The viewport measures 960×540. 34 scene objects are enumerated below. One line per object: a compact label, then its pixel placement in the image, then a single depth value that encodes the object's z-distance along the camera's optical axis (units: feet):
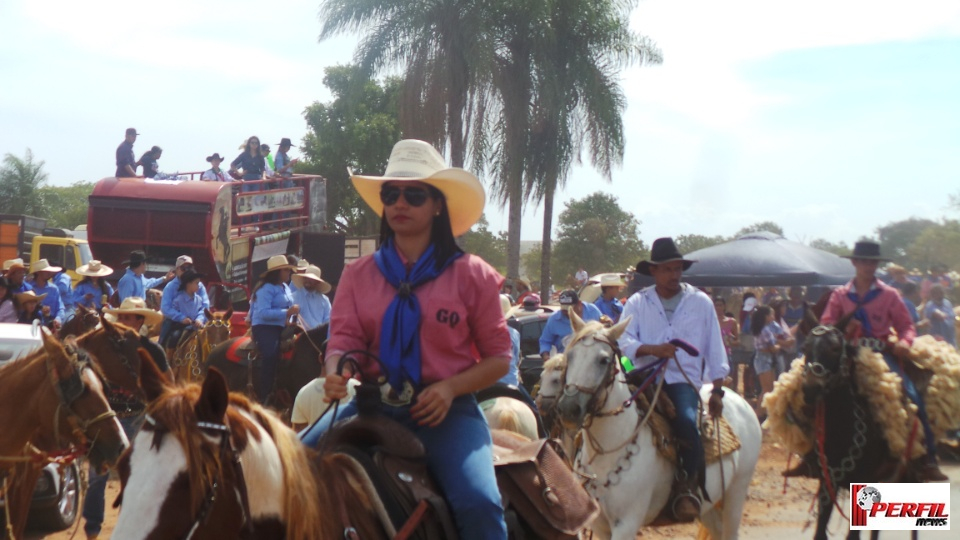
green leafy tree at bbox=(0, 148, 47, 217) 163.32
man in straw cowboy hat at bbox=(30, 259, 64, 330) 44.29
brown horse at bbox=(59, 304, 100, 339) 31.37
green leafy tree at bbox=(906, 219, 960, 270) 106.52
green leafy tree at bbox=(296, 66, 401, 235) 127.54
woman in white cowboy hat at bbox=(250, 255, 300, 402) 40.37
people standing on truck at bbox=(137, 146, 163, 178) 69.72
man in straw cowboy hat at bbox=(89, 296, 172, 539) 27.89
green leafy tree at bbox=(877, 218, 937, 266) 120.26
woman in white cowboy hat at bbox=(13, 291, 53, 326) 38.55
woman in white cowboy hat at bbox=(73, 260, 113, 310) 47.85
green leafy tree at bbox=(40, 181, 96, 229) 188.40
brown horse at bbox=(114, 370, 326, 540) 9.11
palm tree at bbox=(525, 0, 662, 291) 84.89
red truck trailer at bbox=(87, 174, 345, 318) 64.39
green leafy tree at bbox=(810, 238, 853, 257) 142.86
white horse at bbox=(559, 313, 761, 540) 22.44
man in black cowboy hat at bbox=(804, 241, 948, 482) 27.43
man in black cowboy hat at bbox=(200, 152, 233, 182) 70.90
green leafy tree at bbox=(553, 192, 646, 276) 126.00
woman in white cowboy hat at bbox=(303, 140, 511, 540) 11.47
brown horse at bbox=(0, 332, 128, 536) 19.93
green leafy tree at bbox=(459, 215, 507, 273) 139.03
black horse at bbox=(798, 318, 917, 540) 26.58
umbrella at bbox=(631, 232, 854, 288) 70.33
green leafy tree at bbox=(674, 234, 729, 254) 178.20
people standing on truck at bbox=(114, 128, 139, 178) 68.23
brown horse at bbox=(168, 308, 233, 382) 46.14
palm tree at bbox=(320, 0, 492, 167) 80.94
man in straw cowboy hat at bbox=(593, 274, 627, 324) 44.93
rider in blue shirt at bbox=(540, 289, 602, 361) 39.78
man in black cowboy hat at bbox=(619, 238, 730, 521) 23.06
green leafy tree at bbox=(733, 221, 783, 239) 181.14
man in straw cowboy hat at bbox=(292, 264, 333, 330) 42.88
